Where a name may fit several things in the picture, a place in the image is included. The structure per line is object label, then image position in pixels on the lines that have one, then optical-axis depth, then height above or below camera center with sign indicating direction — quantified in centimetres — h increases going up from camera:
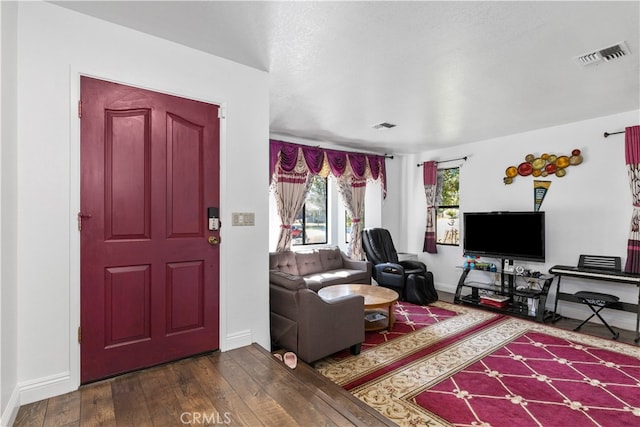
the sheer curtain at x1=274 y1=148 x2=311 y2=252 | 486 +31
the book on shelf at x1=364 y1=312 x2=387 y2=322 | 396 -133
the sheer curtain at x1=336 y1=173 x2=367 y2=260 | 569 +16
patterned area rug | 219 -137
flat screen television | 431 -32
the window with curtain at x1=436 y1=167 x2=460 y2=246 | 568 +10
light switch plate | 262 -5
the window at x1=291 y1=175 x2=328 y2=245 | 561 -13
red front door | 207 -12
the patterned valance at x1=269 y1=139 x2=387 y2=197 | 482 +85
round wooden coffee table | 352 -98
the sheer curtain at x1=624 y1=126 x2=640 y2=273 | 366 +23
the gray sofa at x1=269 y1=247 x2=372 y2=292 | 455 -85
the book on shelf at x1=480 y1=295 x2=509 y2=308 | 443 -123
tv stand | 414 -110
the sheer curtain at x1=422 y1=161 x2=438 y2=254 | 582 +14
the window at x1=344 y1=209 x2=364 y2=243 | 604 -27
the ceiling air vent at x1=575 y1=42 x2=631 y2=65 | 238 +123
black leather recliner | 497 -84
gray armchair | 272 -96
